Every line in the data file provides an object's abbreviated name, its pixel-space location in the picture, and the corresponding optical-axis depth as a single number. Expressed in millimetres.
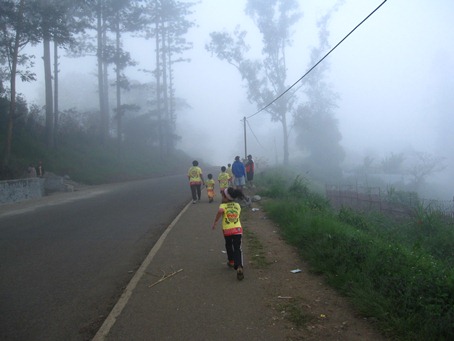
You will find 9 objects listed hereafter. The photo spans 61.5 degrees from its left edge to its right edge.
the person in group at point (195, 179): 14500
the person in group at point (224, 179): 15031
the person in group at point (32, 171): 20373
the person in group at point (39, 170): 21541
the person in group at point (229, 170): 17809
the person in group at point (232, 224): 6047
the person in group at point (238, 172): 15406
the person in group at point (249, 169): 18523
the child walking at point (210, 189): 15273
